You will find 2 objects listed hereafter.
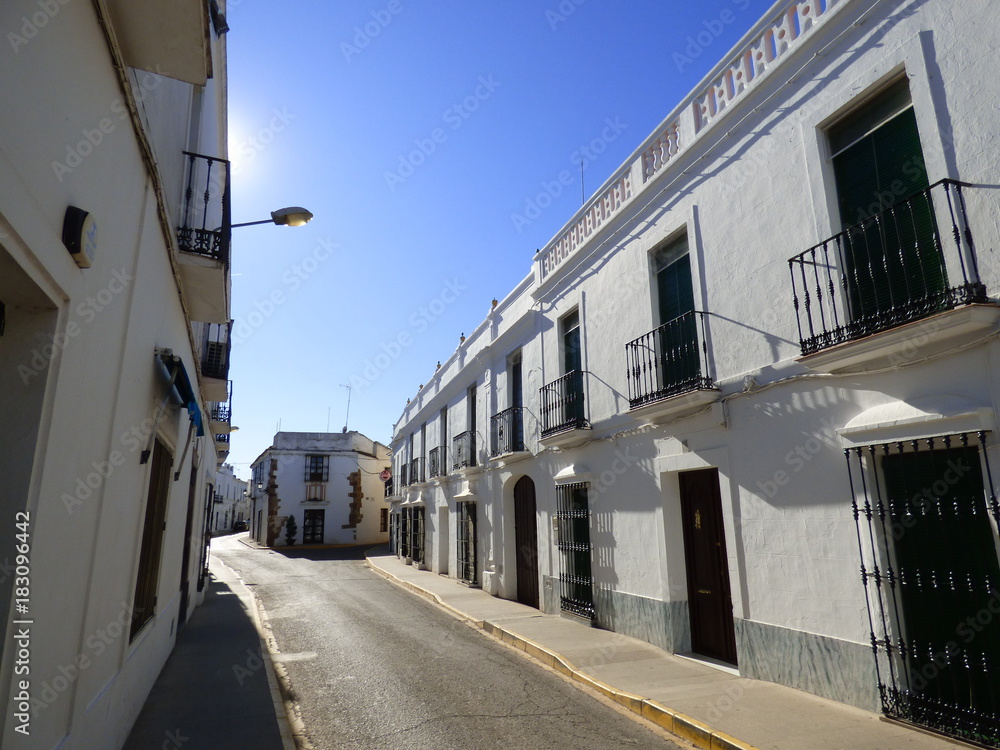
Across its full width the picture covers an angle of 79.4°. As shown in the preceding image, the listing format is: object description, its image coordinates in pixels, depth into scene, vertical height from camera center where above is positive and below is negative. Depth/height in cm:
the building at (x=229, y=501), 5543 +195
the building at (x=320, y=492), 3500 +157
